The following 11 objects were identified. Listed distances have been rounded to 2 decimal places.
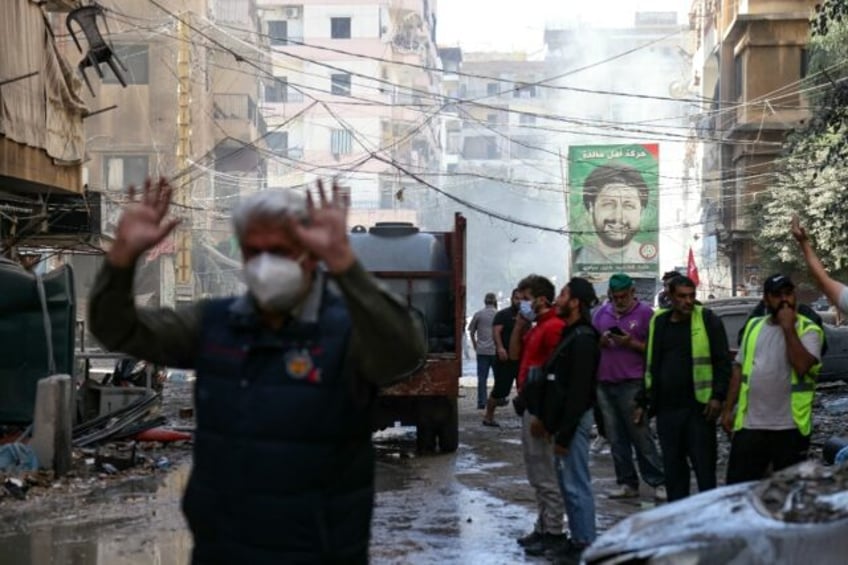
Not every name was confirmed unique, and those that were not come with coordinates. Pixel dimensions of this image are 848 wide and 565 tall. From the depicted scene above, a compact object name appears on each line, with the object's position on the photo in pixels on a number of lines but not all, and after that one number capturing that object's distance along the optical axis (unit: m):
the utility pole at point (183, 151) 35.34
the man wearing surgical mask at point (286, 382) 3.54
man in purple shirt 11.62
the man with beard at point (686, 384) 9.52
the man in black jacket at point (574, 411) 8.90
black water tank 16.73
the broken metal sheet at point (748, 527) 5.06
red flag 40.39
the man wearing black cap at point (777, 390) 8.31
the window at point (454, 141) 133.38
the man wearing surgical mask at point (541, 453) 9.31
